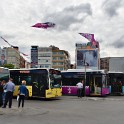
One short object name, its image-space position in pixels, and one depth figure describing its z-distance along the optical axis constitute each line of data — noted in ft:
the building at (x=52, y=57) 269.54
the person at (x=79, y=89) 56.91
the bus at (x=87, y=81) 60.75
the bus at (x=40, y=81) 50.66
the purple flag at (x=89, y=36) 74.07
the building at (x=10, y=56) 303.91
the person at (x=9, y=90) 34.75
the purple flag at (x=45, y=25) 61.62
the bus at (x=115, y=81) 66.93
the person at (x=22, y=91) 35.46
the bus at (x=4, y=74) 47.16
